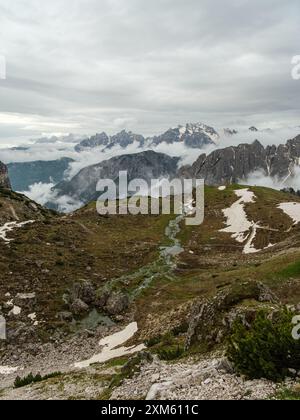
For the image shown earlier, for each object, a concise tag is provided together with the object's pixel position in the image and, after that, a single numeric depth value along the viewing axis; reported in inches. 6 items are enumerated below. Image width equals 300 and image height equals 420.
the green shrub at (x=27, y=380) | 1667.4
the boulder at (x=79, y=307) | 2788.1
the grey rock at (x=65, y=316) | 2682.1
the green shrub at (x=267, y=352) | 885.2
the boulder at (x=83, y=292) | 2935.5
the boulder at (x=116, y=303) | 2817.4
